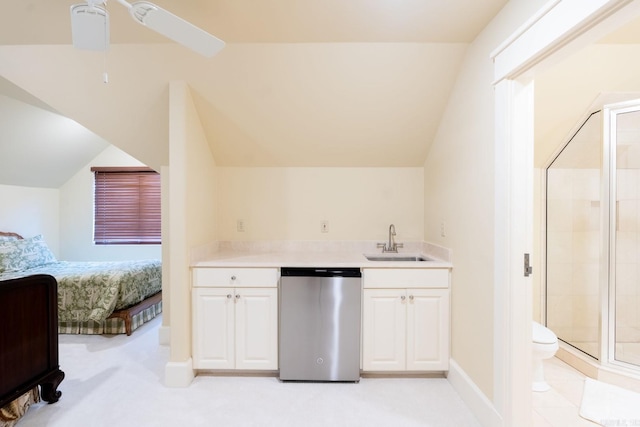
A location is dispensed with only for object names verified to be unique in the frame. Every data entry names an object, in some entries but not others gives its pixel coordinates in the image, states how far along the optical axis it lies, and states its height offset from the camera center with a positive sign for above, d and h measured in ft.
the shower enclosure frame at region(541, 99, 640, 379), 7.71 -0.77
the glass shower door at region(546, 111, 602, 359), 8.29 -0.81
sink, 9.59 -1.47
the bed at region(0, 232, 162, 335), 10.61 -2.88
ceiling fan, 4.06 +2.57
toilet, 6.96 -3.14
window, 16.72 +0.14
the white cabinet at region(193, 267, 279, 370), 7.92 -2.82
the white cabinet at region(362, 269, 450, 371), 7.89 -2.82
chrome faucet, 9.93 -1.10
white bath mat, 6.29 -4.26
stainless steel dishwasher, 7.74 -2.93
